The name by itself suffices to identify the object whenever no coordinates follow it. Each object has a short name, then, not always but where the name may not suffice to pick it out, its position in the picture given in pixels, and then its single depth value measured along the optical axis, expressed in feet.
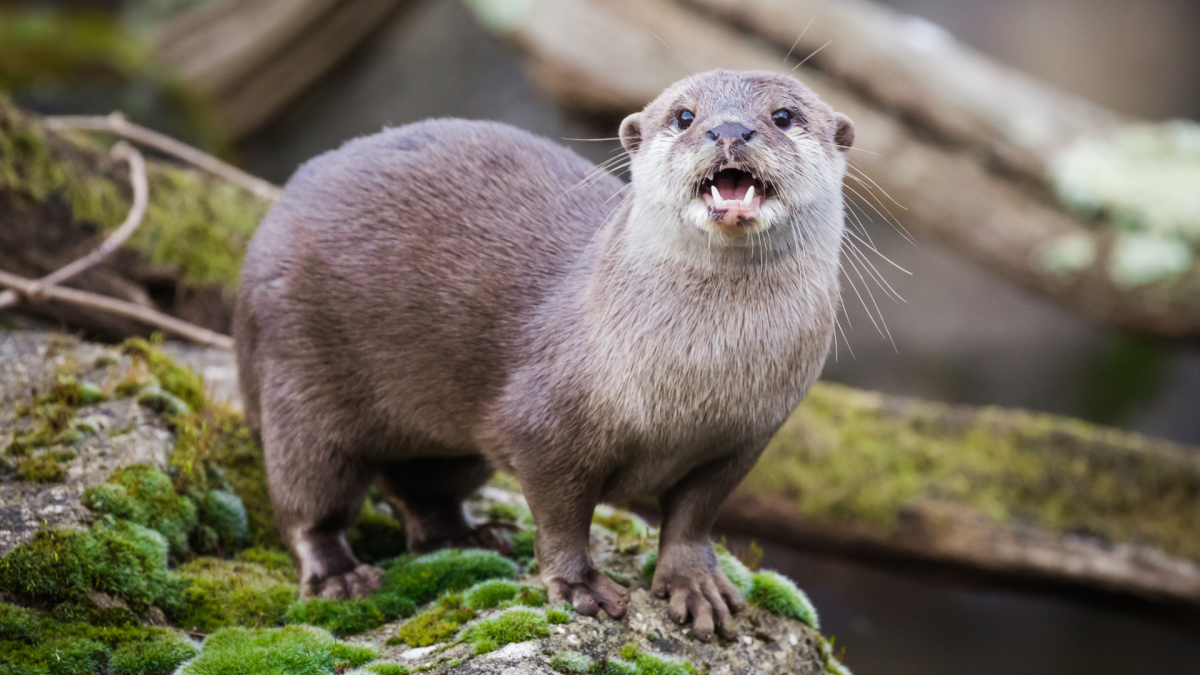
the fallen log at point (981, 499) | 36.94
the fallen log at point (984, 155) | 46.75
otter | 17.87
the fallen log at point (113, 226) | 31.09
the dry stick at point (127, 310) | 27.27
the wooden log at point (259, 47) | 68.33
